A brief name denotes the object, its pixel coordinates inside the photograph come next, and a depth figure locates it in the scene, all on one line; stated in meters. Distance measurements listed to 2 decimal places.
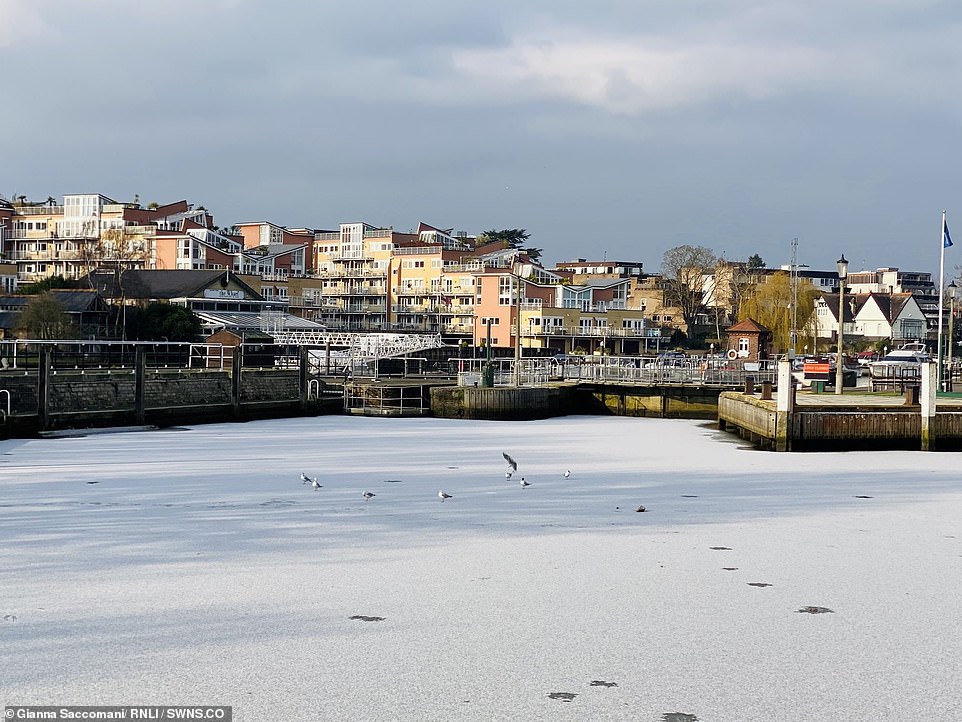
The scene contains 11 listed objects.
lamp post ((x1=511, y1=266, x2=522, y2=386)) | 48.59
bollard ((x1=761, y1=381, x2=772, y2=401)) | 36.81
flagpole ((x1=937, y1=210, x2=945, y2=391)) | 44.47
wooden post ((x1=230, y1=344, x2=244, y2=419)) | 41.00
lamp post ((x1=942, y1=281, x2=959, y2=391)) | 40.91
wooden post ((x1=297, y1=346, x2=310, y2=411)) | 44.84
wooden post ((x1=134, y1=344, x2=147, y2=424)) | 37.19
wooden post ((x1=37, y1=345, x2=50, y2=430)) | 33.44
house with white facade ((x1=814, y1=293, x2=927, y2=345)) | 131.62
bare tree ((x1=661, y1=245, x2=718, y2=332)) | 115.38
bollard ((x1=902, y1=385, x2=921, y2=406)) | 31.69
